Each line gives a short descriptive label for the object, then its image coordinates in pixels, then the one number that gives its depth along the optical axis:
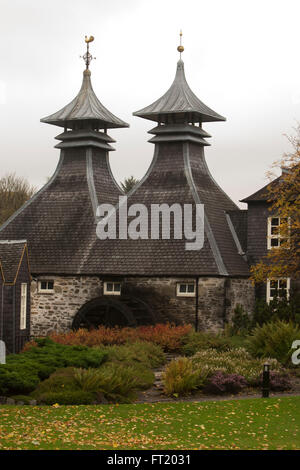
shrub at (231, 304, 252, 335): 30.64
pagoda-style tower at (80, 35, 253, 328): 31.39
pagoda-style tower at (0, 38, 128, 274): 34.47
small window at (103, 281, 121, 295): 33.06
